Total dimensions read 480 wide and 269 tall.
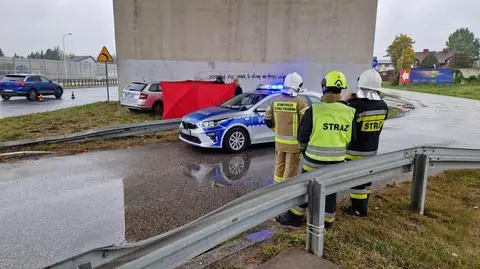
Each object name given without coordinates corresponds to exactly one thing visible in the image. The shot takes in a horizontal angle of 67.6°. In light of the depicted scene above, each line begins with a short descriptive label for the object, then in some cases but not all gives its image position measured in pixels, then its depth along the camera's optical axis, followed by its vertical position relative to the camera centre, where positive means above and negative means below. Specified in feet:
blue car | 71.97 -4.58
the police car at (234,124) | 26.73 -4.28
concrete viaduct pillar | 57.36 +4.76
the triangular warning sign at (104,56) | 55.30 +1.37
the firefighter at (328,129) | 12.10 -2.07
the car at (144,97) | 46.11 -4.07
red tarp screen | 40.78 -3.36
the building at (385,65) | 354.00 +3.69
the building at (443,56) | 305.32 +11.38
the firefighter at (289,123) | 15.44 -2.37
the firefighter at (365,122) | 13.70 -2.02
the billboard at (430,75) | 162.81 -2.87
